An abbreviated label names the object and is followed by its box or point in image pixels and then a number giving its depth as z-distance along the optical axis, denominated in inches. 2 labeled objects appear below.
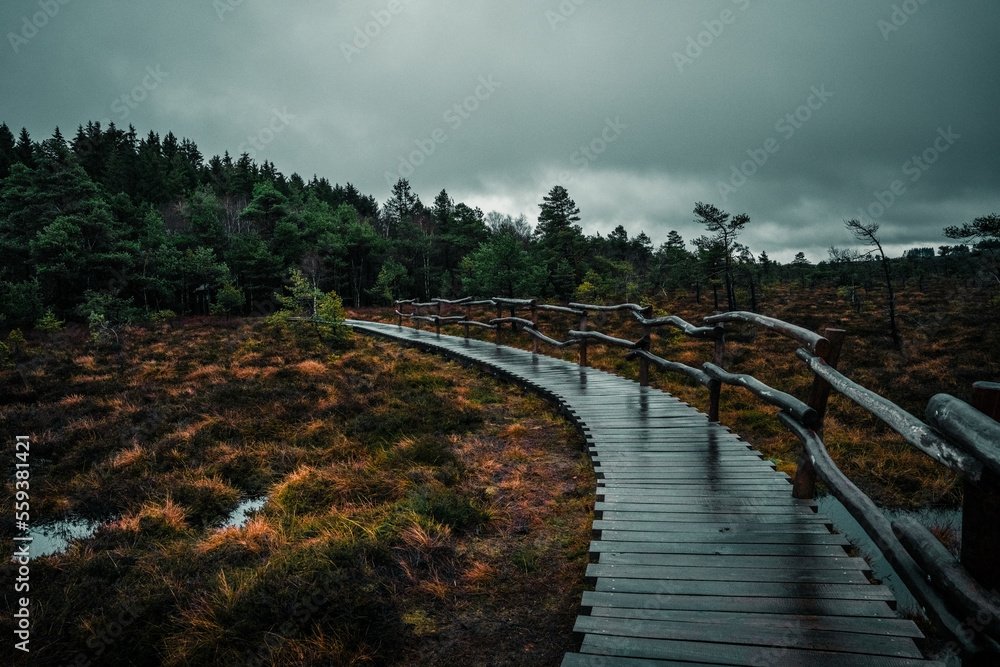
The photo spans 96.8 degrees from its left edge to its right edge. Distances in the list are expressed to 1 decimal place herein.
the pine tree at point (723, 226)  968.9
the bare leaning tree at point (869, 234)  700.7
